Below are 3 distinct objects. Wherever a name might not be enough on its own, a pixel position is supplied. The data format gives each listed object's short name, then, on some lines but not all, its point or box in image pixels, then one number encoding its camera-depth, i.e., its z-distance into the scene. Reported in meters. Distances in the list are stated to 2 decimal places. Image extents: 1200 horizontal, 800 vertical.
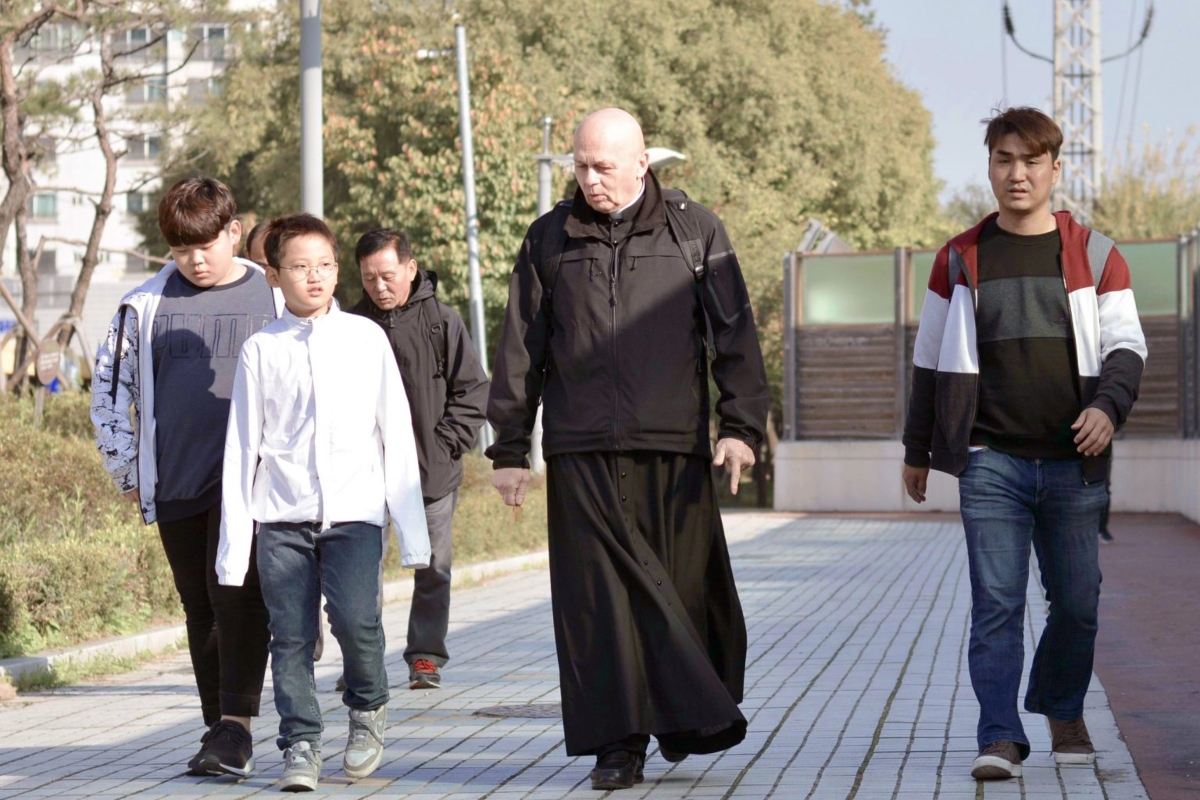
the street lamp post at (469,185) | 28.41
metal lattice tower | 44.44
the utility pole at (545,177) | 28.20
